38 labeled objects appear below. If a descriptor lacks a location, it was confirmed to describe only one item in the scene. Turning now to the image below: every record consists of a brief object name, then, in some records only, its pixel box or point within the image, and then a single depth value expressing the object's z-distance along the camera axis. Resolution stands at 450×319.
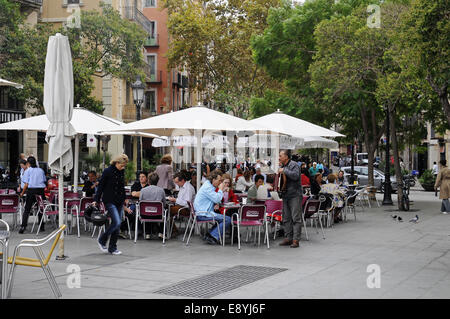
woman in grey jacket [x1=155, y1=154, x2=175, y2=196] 15.59
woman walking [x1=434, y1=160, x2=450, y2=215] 20.48
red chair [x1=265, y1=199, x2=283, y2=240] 13.31
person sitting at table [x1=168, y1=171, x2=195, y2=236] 13.55
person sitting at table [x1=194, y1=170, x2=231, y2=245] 12.45
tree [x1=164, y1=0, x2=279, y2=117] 39.28
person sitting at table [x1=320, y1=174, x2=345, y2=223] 17.14
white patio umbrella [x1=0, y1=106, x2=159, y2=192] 15.41
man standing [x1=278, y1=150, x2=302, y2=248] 12.31
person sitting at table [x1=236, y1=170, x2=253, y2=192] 18.50
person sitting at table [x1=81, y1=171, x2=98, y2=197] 15.44
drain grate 7.99
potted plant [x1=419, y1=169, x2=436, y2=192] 36.34
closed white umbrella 10.52
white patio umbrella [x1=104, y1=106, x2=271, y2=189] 13.25
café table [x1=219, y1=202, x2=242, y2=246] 12.43
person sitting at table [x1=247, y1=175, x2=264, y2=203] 14.20
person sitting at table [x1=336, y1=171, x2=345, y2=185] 27.17
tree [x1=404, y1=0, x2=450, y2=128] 11.28
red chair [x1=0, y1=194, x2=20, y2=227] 14.05
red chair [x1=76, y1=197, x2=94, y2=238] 13.77
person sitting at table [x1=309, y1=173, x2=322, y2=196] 16.70
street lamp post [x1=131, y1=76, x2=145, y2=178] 22.28
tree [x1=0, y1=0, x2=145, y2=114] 27.81
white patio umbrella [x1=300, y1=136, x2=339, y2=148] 21.38
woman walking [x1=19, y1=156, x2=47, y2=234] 14.24
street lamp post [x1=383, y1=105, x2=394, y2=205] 22.69
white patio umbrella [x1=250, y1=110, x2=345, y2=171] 16.58
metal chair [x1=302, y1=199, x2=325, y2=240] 13.60
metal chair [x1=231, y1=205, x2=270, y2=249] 12.14
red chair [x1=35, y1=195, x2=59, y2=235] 13.99
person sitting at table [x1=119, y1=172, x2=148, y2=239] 13.83
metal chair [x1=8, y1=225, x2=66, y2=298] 7.25
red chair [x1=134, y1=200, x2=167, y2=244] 12.59
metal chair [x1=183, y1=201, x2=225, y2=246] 12.52
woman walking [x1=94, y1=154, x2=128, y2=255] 11.16
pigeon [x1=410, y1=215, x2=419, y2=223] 17.46
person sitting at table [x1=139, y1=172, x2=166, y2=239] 12.95
